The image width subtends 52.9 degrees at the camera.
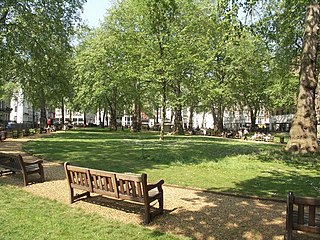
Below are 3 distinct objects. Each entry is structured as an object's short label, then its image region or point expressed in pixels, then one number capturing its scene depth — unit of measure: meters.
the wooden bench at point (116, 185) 6.23
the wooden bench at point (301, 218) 4.82
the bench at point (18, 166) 9.36
